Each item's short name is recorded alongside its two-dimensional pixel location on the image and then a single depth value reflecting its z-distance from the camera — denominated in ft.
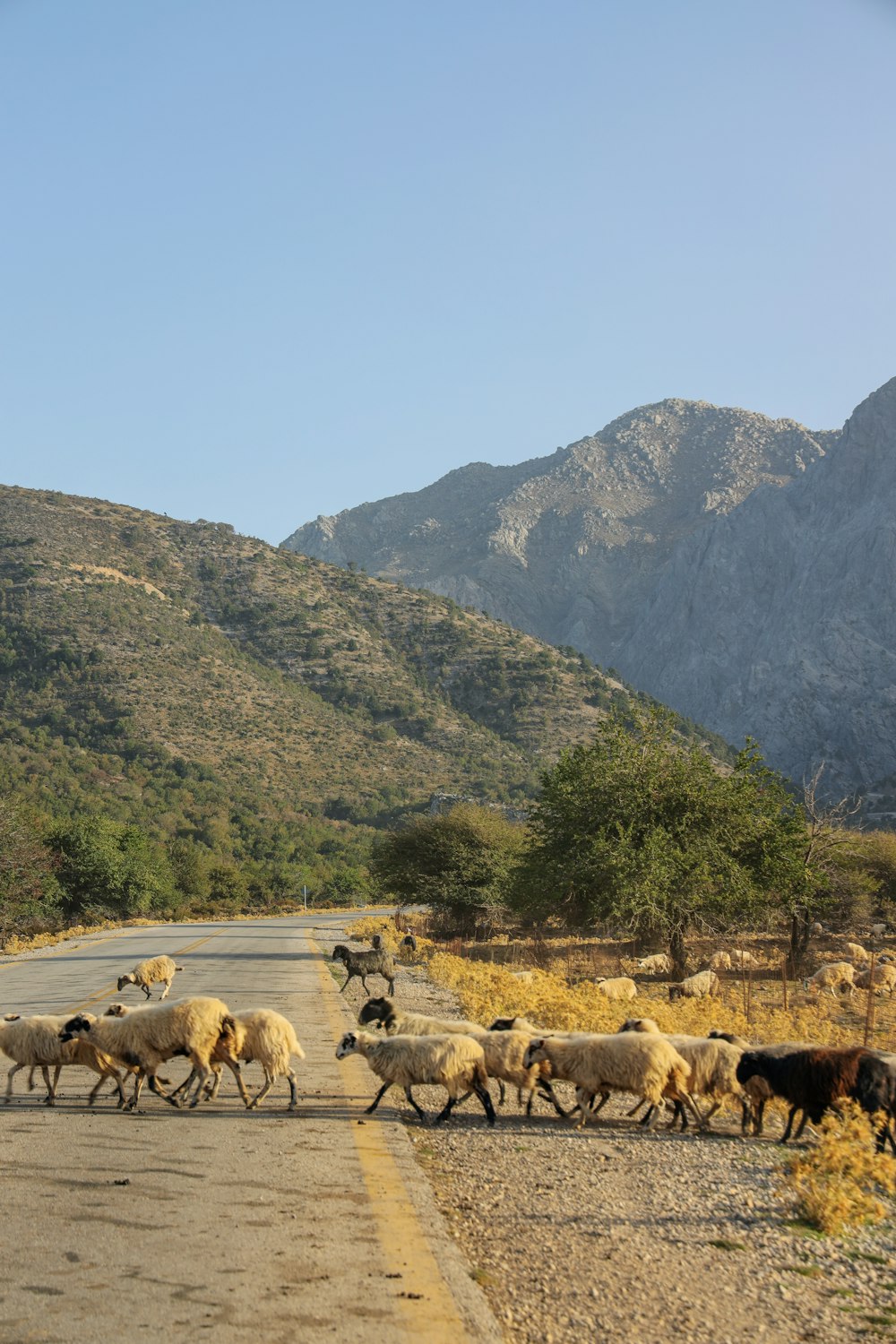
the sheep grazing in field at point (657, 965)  105.91
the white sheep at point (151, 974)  71.77
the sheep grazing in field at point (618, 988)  73.73
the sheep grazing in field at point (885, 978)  87.51
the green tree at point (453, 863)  154.71
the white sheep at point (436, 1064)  36.11
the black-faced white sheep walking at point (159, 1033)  36.70
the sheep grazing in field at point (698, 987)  79.25
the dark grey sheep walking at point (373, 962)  81.87
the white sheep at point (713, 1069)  36.35
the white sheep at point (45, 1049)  38.22
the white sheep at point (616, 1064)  34.73
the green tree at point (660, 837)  98.32
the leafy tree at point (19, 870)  153.89
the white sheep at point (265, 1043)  38.27
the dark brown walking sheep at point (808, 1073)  32.99
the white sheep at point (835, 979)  87.97
